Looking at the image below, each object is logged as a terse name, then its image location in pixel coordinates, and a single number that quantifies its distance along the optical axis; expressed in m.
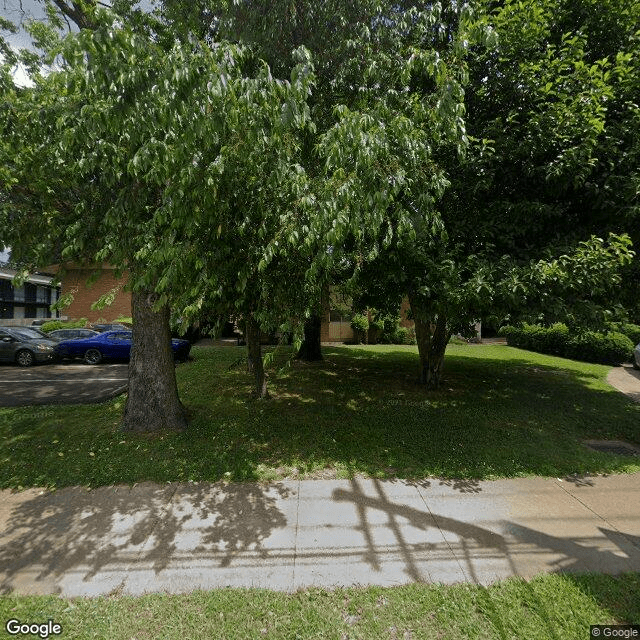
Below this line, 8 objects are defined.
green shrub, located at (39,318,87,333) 20.77
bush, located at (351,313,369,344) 20.67
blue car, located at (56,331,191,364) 13.79
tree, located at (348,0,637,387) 5.05
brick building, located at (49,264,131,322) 22.64
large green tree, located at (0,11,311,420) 2.99
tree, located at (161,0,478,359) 3.60
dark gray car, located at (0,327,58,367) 13.41
